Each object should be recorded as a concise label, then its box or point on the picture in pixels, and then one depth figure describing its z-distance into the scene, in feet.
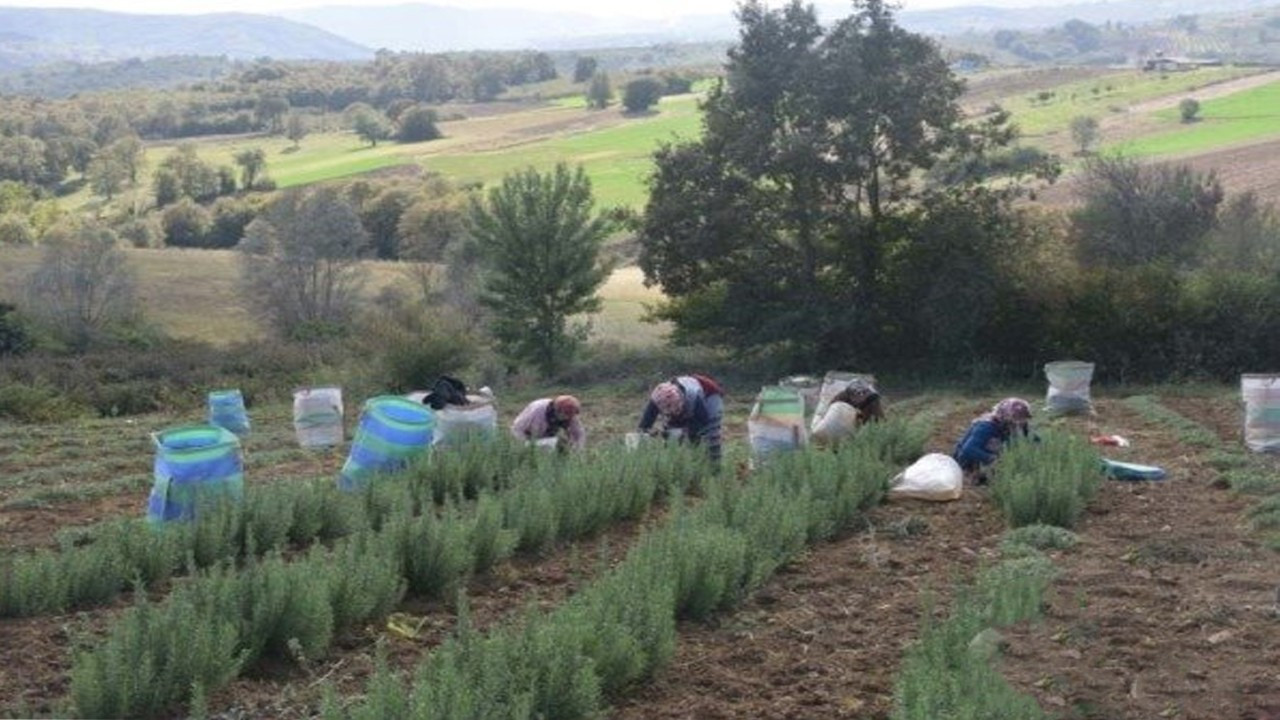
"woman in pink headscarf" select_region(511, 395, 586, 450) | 36.42
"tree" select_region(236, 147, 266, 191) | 240.53
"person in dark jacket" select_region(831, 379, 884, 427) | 39.29
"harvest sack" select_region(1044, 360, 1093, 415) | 50.83
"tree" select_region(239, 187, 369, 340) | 139.33
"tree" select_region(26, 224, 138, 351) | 123.75
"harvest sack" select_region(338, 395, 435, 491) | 33.88
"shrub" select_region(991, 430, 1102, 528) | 29.19
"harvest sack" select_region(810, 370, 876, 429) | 41.37
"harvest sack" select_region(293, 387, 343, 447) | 47.42
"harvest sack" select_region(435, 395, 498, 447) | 36.99
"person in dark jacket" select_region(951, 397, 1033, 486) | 35.04
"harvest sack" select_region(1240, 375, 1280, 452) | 40.40
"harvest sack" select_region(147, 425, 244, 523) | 29.50
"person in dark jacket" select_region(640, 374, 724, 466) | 36.06
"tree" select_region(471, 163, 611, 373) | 79.66
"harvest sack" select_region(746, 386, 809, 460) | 36.60
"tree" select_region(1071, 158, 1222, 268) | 93.09
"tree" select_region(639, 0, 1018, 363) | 74.84
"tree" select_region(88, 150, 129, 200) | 247.70
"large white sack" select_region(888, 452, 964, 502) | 32.48
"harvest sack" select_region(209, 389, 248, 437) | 51.29
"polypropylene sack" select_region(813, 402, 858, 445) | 38.24
